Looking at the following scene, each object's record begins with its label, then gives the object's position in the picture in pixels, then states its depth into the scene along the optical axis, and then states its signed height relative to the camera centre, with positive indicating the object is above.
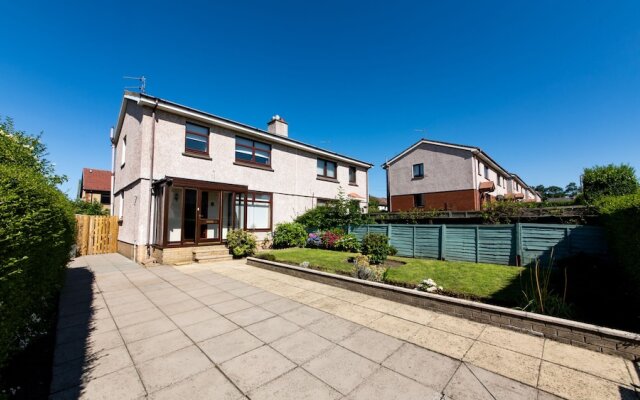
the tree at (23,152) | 6.75 +2.05
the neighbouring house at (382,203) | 48.91 +2.50
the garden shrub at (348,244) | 13.20 -1.42
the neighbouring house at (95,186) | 31.48 +3.84
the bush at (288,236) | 14.95 -1.16
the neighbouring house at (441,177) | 23.20 +3.72
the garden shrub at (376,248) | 9.59 -1.20
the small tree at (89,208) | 22.92 +0.81
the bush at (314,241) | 14.76 -1.41
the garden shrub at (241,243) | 11.99 -1.24
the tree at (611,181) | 12.82 +1.65
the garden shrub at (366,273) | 7.28 -1.63
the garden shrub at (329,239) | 14.02 -1.25
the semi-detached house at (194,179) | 11.15 +1.93
